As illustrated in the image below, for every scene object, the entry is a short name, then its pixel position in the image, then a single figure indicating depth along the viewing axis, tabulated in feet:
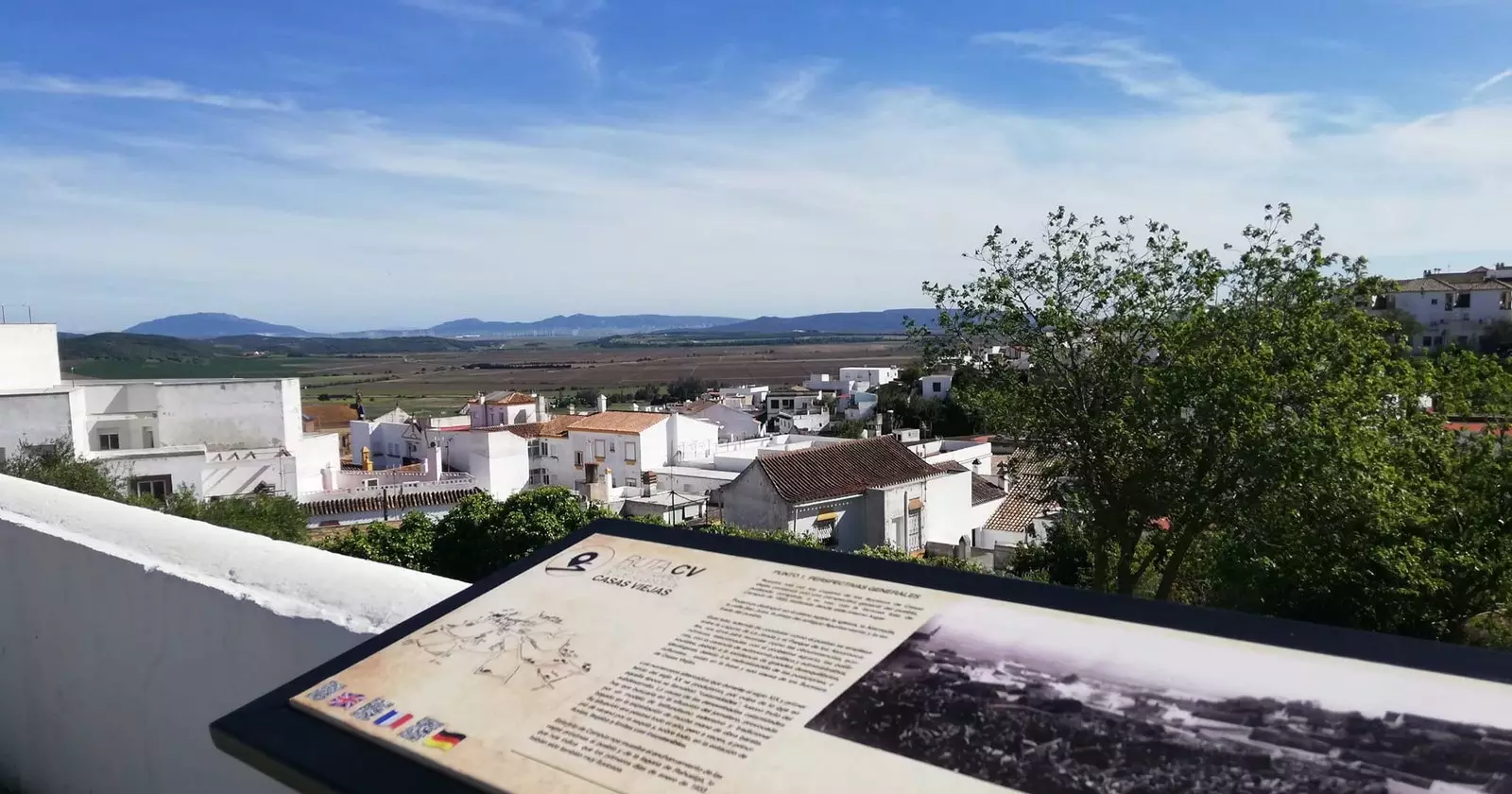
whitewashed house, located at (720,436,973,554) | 75.92
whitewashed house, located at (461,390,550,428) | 163.94
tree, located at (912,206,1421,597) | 37.55
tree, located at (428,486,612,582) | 56.18
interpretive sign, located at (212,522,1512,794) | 5.15
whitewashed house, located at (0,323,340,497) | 71.51
